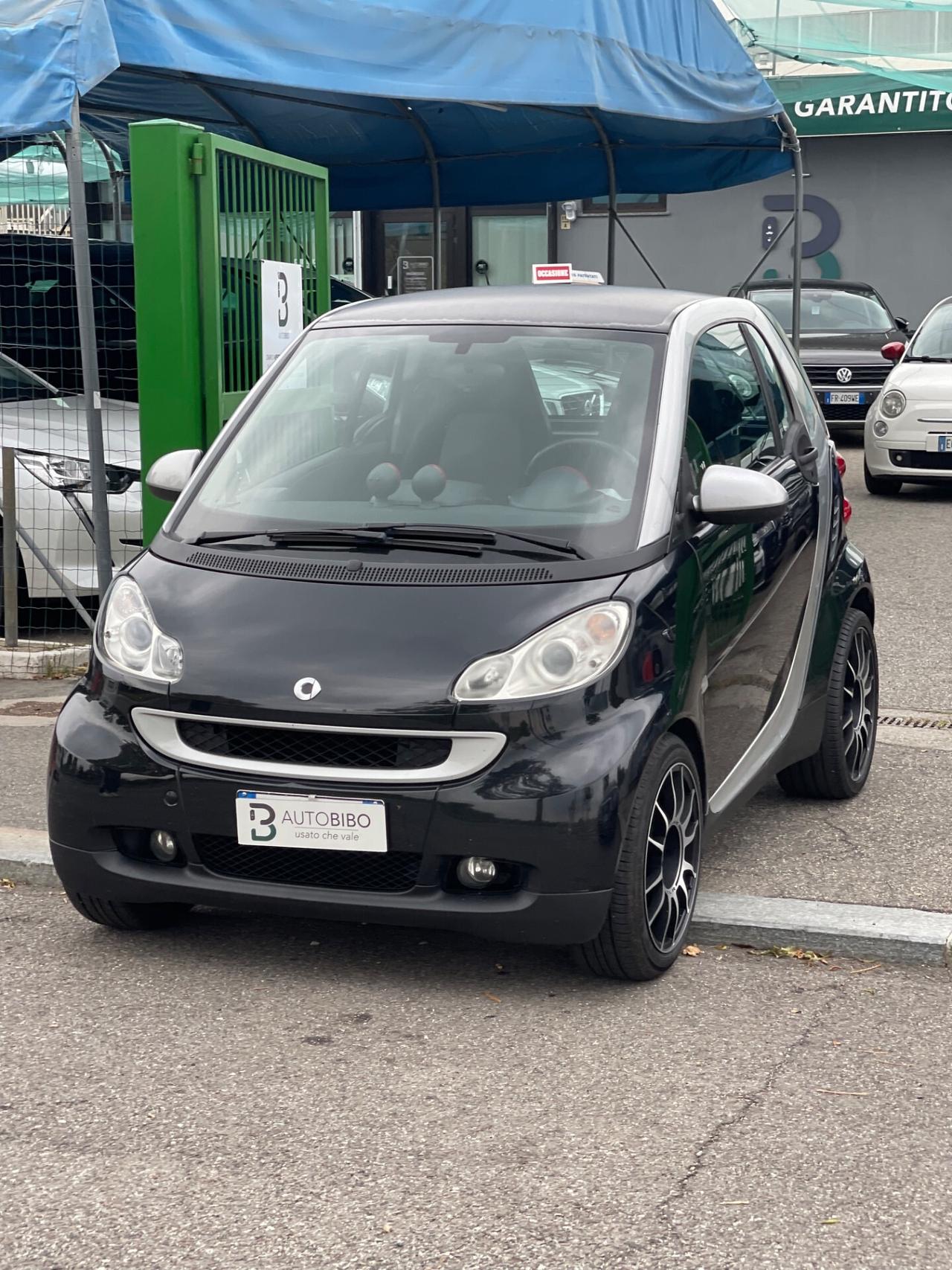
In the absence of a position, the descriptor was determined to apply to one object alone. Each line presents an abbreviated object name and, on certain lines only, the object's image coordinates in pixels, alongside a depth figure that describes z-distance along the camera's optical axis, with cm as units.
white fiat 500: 1327
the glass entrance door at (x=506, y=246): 2523
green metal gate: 684
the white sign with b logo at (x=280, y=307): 736
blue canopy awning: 699
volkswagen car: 1686
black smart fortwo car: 384
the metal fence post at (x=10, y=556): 785
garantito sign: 2255
